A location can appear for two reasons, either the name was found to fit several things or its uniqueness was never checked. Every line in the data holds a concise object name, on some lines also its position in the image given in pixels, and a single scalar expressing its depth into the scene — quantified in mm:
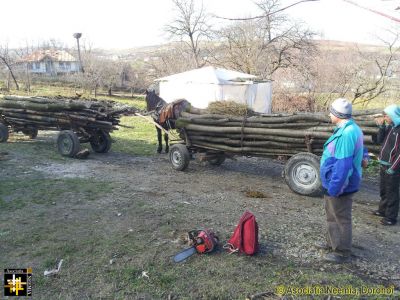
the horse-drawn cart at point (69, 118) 9836
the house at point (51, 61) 56375
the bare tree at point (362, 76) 20203
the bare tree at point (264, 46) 28797
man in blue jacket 3932
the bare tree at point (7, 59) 34750
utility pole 55781
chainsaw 4297
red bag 4305
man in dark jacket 5352
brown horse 9258
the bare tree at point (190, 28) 38144
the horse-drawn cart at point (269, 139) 6625
